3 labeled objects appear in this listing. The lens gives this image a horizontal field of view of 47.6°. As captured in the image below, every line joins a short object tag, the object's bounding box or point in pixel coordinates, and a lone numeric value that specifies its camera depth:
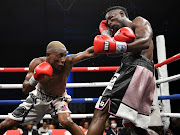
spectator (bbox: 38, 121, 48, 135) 3.86
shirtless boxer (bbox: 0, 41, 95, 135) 1.77
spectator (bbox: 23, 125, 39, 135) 2.06
